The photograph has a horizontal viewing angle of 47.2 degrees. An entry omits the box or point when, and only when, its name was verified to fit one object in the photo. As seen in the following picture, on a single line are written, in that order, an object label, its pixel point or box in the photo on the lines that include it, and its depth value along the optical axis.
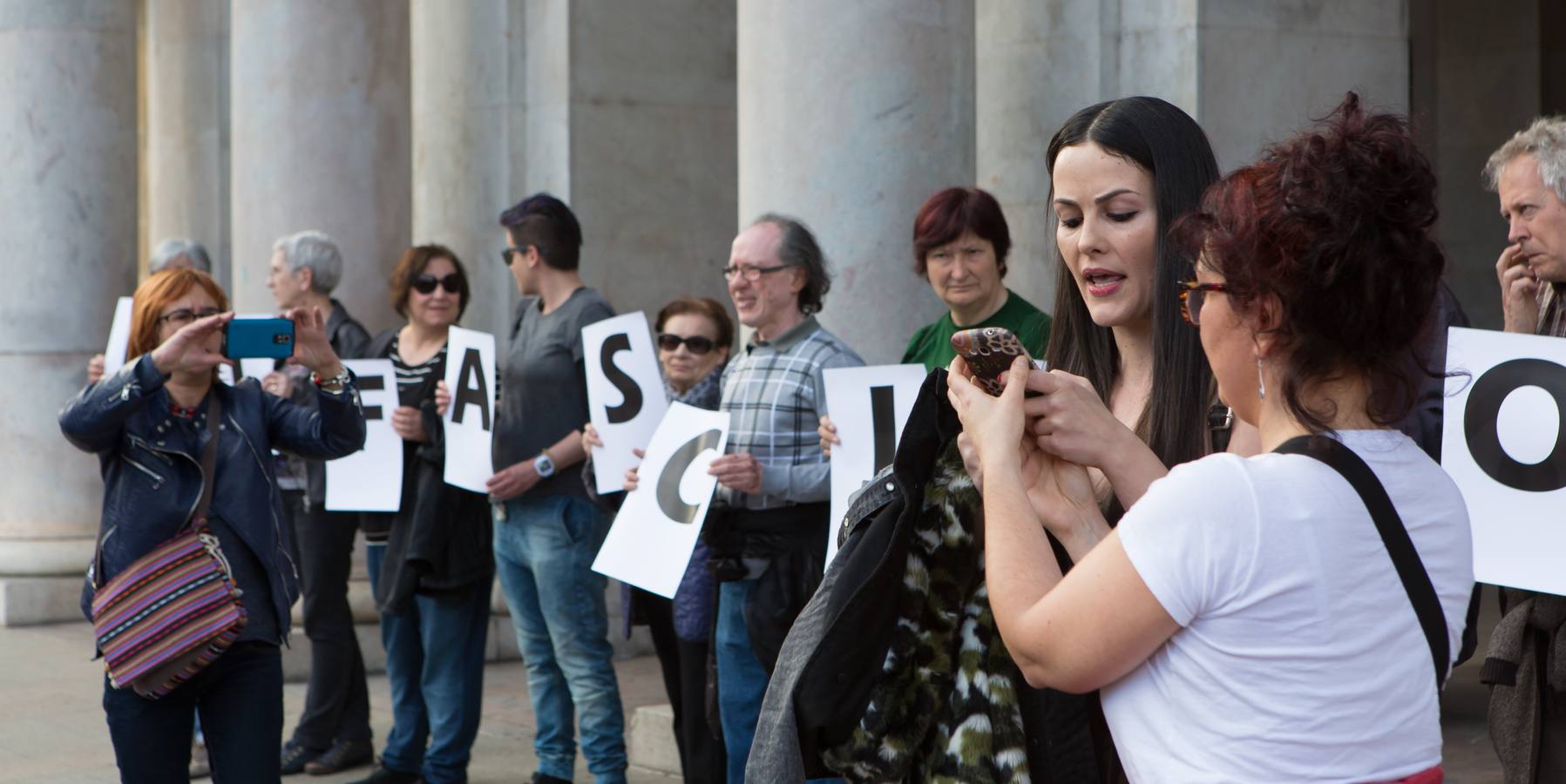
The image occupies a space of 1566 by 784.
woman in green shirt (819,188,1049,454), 5.68
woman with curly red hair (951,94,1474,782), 2.12
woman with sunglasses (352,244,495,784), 7.31
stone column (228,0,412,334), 9.80
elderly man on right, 4.11
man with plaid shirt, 5.77
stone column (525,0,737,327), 10.07
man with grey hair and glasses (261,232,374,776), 7.87
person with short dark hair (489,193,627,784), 6.96
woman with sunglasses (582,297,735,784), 6.22
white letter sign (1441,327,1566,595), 4.05
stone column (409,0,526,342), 10.67
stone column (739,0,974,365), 6.45
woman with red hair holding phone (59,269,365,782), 4.93
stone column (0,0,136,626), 11.60
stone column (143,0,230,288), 17.77
